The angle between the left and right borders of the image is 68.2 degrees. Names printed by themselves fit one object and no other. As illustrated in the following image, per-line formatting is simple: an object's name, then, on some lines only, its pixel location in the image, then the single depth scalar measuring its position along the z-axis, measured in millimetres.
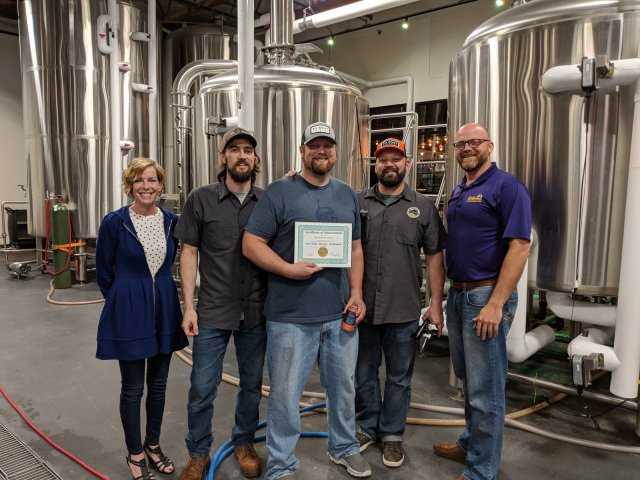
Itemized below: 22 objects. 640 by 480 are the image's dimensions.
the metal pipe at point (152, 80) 6645
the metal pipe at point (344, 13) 5305
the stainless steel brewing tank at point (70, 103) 6496
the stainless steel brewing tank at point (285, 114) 4168
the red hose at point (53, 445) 2162
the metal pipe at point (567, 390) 2641
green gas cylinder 6297
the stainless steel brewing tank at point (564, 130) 2365
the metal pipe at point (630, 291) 2256
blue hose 2148
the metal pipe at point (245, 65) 3066
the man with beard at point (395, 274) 2189
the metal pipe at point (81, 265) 6573
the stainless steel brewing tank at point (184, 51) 8094
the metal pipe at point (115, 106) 6238
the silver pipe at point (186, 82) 6035
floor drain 2158
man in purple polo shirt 1876
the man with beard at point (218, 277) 1989
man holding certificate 1895
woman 1924
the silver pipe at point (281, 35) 4203
